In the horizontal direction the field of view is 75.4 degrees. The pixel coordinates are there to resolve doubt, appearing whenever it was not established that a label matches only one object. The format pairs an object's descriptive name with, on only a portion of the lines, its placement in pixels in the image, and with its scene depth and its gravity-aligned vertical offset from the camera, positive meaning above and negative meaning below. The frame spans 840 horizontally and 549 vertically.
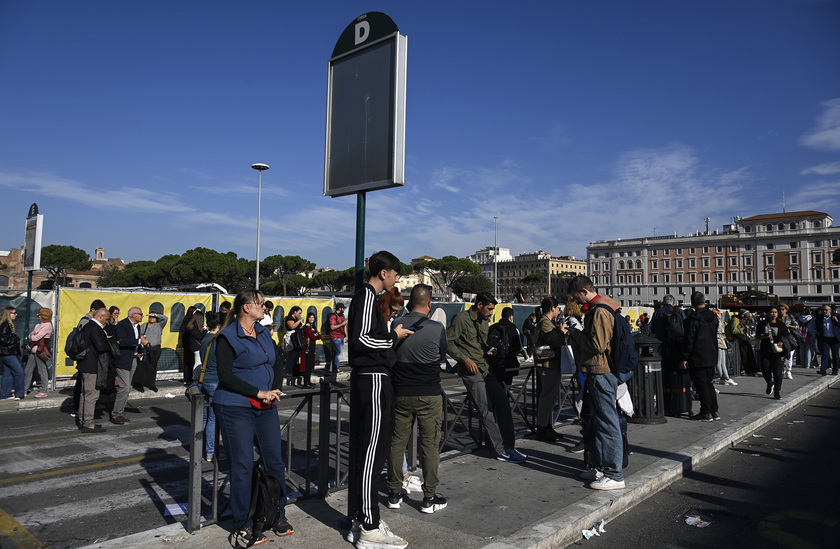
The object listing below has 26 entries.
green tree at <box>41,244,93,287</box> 72.25 +5.72
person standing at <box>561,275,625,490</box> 5.05 -0.83
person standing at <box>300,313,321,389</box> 13.15 -1.28
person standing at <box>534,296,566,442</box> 6.79 -0.89
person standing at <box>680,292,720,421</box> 8.51 -0.79
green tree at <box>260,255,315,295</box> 83.69 +5.74
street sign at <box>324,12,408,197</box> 3.87 +1.46
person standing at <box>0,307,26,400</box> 9.72 -1.03
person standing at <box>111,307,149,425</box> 8.69 -0.92
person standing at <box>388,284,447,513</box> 4.28 -0.75
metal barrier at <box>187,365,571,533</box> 3.92 -1.44
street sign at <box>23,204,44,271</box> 11.93 +1.37
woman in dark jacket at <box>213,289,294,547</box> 3.75 -0.77
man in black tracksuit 3.65 -0.61
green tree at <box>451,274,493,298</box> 96.06 +3.57
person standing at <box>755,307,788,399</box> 10.70 -0.97
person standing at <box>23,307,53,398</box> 10.06 -0.84
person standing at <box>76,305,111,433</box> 7.74 -0.91
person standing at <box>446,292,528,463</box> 5.99 -0.78
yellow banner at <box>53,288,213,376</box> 11.80 -0.12
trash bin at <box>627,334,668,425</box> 8.03 -1.20
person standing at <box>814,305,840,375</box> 15.45 -0.88
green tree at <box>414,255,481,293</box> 102.83 +6.86
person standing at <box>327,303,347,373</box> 14.83 -0.77
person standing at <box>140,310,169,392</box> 11.30 -0.71
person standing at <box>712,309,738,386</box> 12.70 -1.28
